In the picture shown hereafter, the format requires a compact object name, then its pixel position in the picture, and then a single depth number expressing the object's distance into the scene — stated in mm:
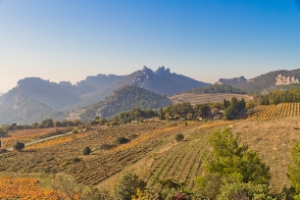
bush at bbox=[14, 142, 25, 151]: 62753
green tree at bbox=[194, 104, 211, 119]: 92700
